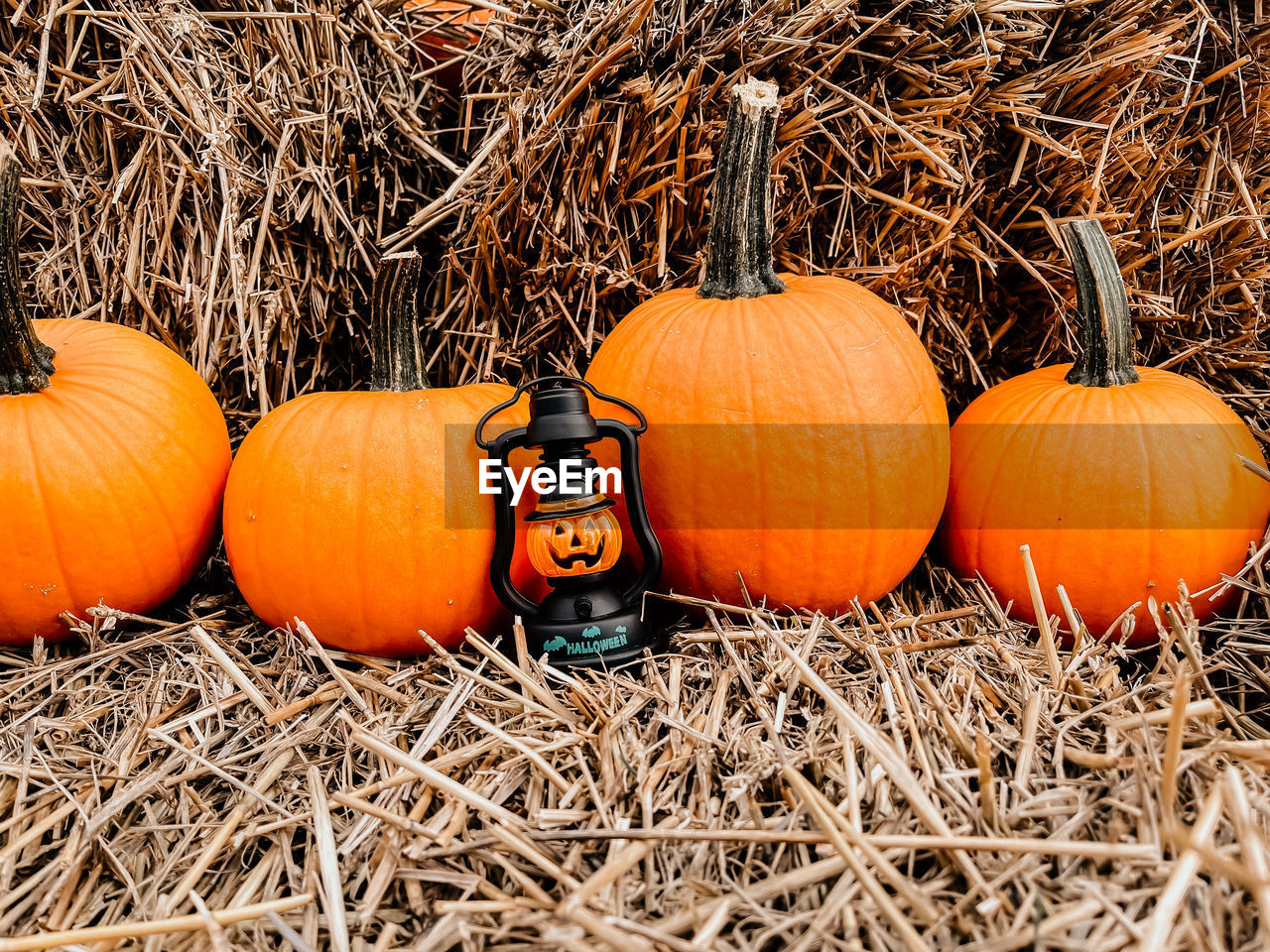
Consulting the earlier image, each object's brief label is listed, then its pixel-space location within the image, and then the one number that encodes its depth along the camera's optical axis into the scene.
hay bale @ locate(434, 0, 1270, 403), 0.54
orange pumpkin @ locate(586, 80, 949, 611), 0.48
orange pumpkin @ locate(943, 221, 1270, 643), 0.50
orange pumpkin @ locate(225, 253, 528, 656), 0.48
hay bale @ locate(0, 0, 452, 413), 0.57
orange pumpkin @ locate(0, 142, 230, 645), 0.48
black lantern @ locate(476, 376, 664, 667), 0.46
